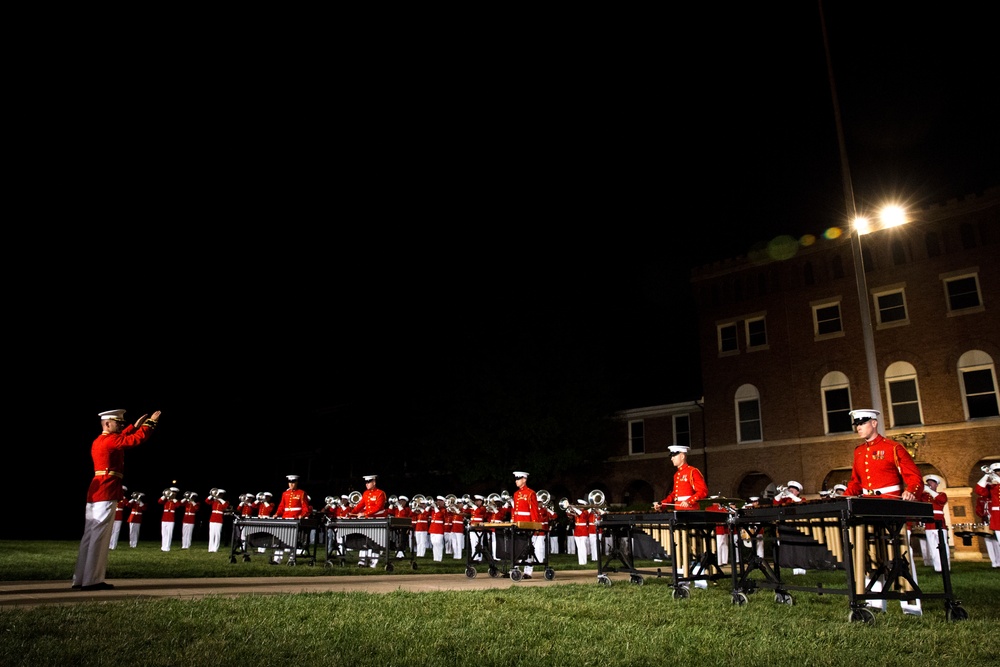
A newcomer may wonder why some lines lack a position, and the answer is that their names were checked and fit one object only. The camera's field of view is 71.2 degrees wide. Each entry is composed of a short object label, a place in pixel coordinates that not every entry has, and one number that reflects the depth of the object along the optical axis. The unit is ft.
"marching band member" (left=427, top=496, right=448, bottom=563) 74.84
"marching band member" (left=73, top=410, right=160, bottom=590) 31.65
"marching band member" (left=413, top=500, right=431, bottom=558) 79.11
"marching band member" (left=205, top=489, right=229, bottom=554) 78.54
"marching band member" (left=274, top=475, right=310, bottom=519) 56.80
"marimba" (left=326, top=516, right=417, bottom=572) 50.42
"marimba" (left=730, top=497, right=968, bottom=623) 24.62
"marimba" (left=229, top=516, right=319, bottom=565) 51.83
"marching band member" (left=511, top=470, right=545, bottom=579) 46.96
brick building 91.91
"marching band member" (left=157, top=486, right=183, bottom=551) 78.74
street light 52.24
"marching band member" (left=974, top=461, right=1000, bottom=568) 55.57
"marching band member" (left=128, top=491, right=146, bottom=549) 86.99
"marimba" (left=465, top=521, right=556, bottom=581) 43.47
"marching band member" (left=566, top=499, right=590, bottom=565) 69.31
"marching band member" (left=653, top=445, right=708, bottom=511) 36.01
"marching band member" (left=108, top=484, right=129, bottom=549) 72.80
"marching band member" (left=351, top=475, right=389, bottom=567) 55.26
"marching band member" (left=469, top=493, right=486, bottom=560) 76.95
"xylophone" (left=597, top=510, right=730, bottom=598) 32.01
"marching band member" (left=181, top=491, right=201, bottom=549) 86.22
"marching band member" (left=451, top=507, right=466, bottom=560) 78.89
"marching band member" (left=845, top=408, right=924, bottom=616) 27.12
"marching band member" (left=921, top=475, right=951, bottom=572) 57.21
